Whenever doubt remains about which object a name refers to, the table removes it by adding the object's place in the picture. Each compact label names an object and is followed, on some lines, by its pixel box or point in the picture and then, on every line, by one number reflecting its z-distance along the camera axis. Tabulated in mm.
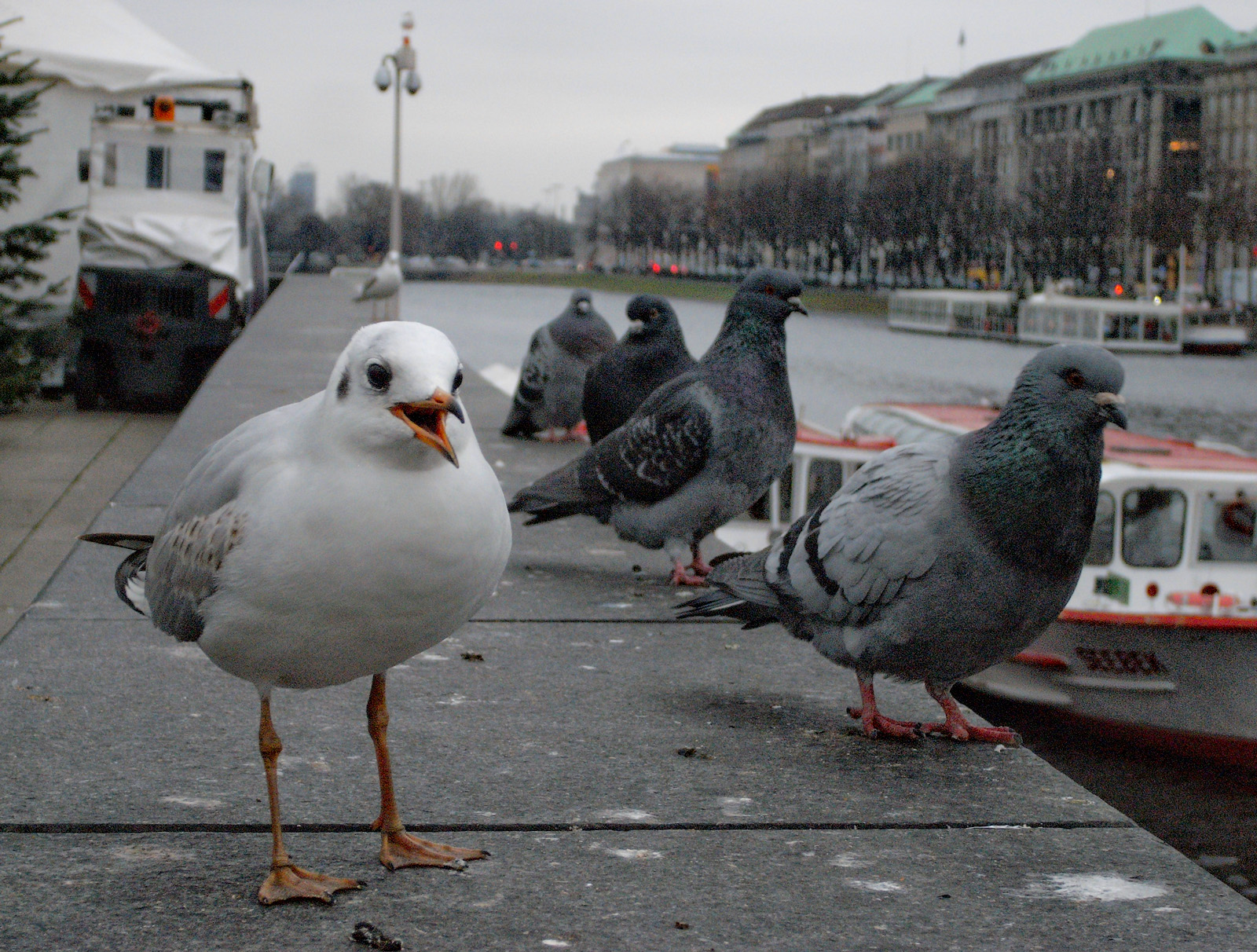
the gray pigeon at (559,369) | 9641
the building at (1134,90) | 97688
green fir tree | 11984
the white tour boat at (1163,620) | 11844
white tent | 17375
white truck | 16578
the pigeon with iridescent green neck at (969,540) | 3695
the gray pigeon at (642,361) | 7074
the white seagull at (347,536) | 2529
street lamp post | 30141
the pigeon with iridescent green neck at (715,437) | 5586
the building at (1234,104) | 99625
